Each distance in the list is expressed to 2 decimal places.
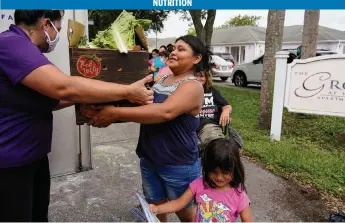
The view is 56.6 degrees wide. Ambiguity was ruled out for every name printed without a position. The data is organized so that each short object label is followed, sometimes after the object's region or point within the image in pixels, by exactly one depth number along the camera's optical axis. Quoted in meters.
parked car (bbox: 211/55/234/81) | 16.66
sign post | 5.18
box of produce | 1.68
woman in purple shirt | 1.47
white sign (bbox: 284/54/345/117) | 4.75
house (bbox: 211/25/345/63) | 26.29
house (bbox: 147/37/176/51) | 48.38
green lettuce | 1.79
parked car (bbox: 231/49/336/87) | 13.09
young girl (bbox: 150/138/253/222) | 1.77
